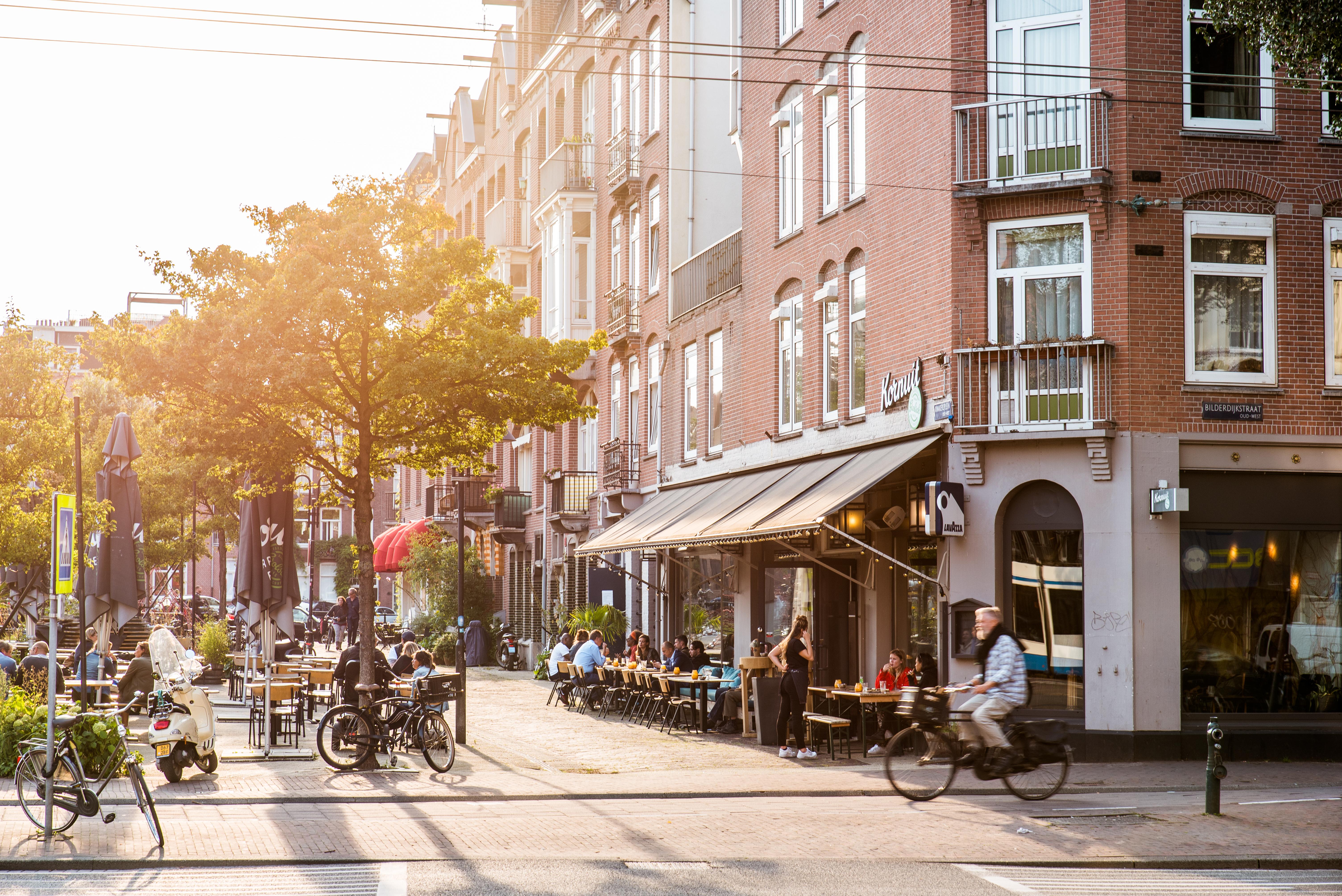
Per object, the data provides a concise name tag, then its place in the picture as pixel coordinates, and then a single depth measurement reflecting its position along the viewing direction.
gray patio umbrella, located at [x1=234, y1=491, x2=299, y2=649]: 22.47
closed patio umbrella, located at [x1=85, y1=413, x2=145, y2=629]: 22.86
